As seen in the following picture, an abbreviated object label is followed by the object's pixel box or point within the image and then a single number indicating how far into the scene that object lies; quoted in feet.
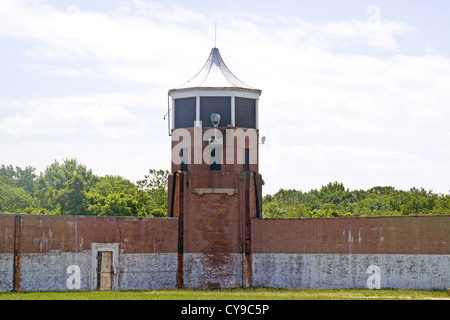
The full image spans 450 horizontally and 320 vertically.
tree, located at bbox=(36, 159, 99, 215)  255.70
